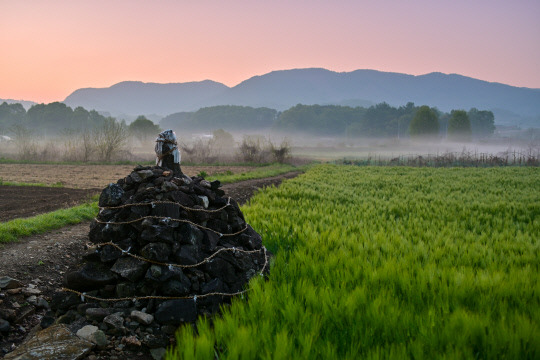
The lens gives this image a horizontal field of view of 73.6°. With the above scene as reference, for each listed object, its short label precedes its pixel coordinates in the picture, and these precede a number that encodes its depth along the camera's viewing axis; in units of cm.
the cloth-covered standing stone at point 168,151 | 629
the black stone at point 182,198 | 516
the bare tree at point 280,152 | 4041
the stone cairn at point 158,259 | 426
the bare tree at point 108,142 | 3872
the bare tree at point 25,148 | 3975
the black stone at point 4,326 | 408
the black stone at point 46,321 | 423
